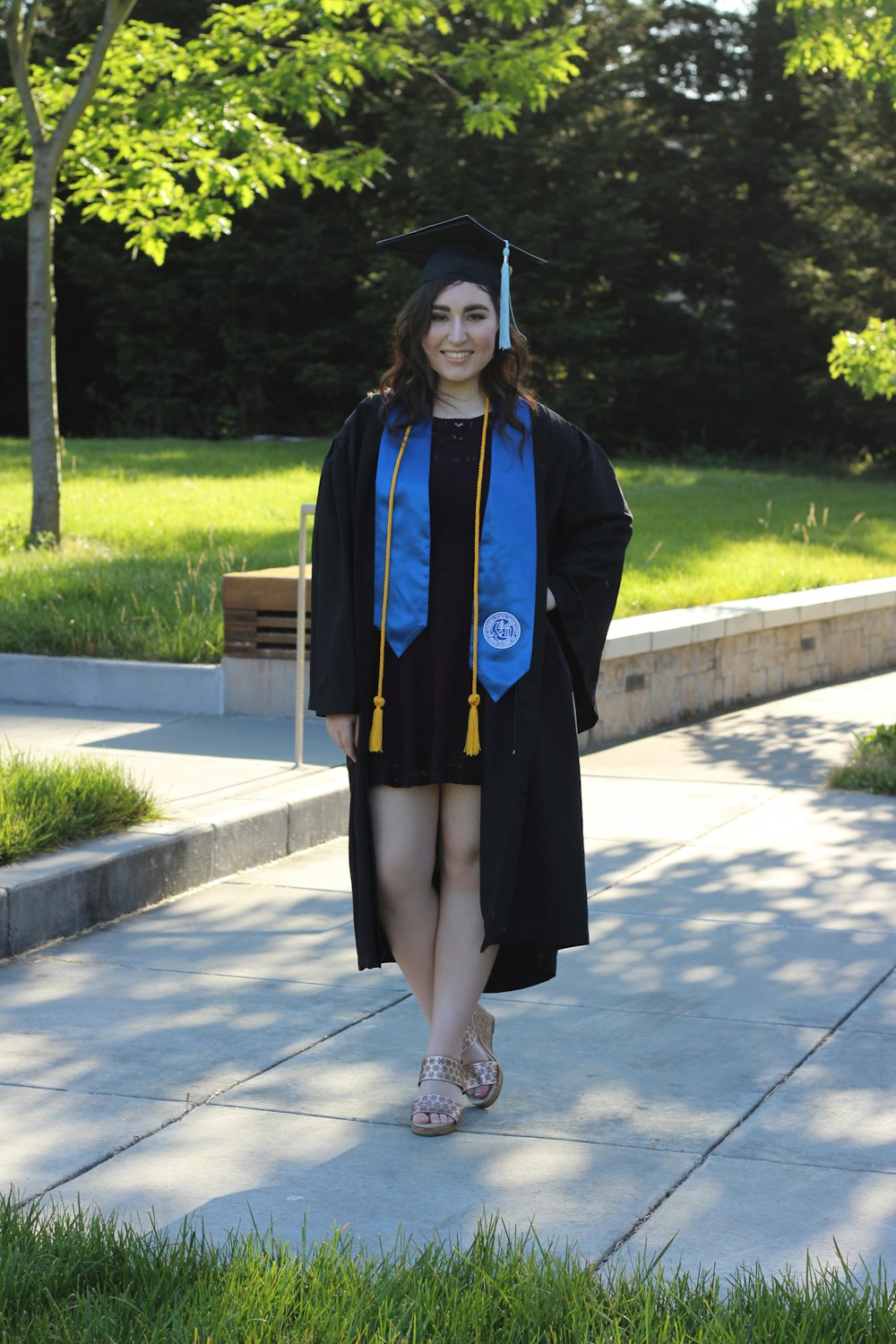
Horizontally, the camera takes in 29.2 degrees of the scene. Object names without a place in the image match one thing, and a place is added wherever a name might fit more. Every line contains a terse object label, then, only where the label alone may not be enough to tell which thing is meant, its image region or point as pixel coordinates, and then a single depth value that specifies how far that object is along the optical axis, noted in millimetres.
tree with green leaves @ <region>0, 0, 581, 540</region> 12352
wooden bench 8812
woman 3879
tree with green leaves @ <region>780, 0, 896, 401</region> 9727
